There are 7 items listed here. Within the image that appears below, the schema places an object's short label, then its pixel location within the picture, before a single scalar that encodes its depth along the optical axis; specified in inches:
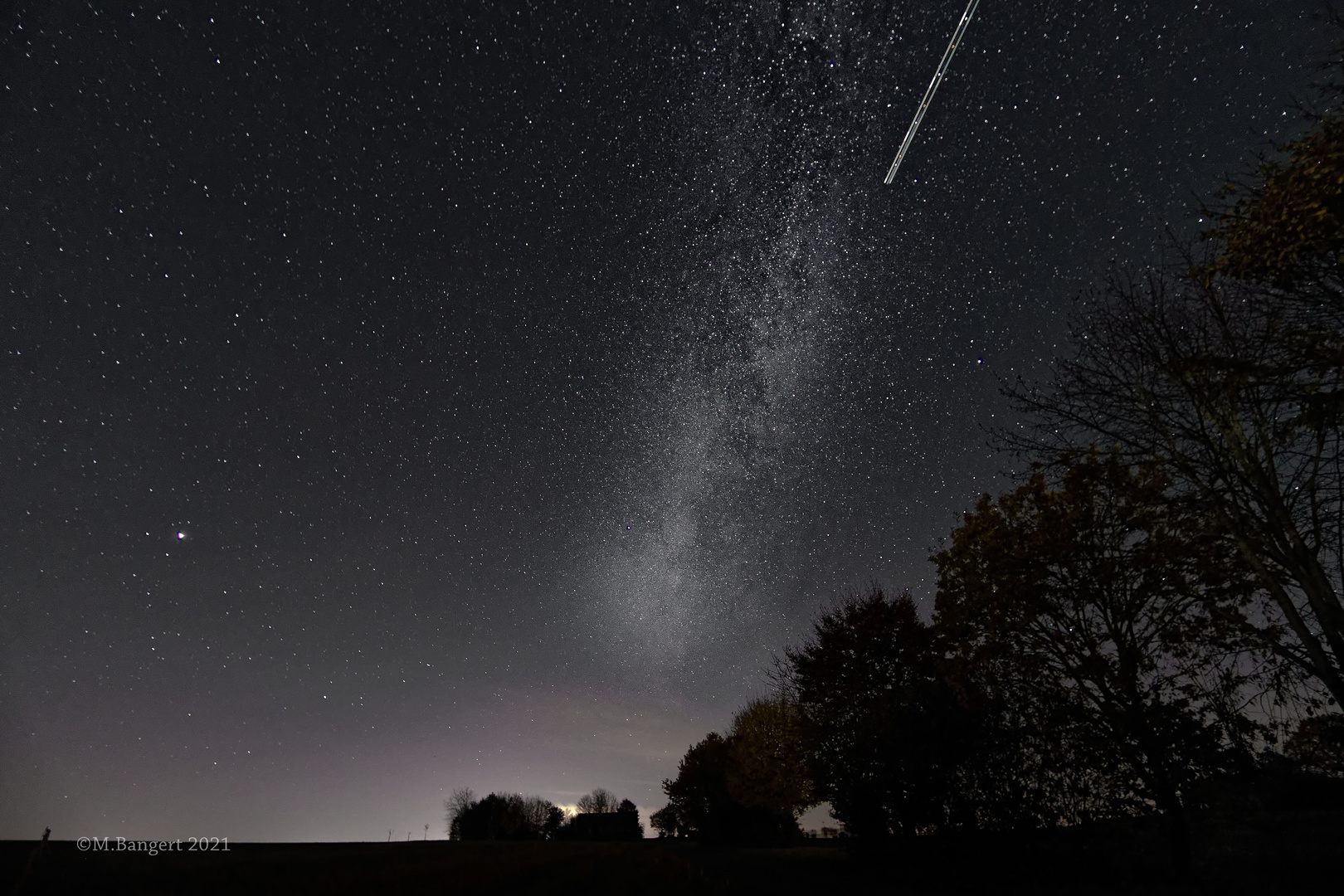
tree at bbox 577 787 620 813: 5147.6
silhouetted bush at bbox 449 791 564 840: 3550.7
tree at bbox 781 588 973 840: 606.9
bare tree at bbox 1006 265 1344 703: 295.9
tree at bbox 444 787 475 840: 3744.6
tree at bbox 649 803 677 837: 2957.7
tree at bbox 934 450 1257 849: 437.4
